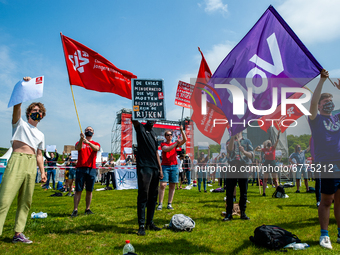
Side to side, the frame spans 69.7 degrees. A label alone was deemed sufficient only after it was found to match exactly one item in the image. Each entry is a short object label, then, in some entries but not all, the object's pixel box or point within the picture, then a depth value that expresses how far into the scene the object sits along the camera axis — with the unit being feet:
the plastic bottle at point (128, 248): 10.96
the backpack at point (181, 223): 16.14
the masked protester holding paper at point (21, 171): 13.10
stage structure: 170.40
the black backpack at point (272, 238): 12.62
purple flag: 18.76
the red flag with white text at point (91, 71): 21.17
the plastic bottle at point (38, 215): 20.43
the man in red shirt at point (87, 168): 21.67
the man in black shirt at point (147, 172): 15.90
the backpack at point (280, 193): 32.86
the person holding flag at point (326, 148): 13.30
